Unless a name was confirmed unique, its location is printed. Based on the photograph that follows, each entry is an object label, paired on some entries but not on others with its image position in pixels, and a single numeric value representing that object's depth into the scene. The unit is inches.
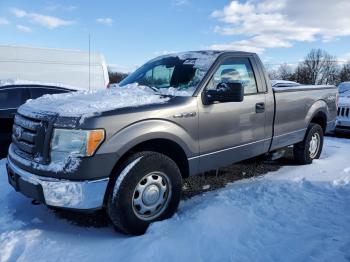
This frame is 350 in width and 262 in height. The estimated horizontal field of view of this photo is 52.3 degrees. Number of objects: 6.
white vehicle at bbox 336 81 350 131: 355.8
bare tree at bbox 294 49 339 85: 2104.2
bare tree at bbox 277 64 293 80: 2138.3
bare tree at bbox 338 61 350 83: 1994.3
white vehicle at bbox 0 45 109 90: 394.3
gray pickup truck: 119.6
